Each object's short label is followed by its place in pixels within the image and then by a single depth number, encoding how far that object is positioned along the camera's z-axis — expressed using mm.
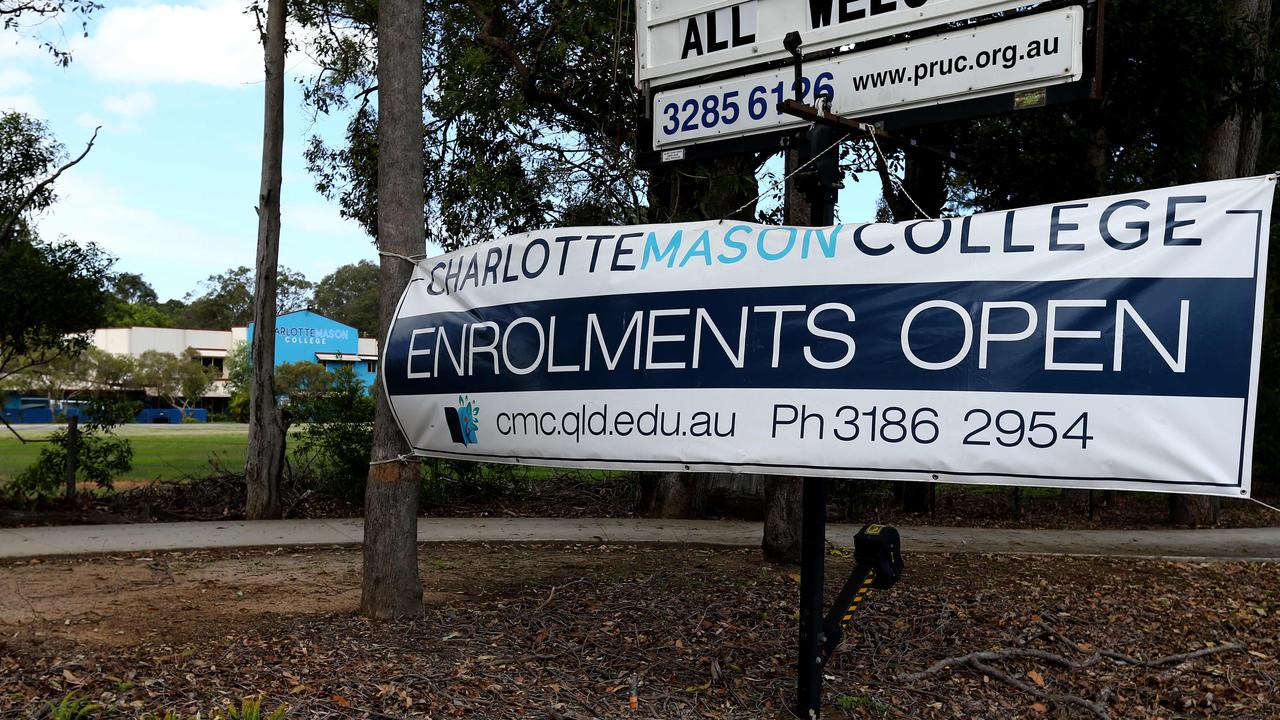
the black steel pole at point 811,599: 4953
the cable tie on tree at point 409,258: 6520
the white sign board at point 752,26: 5512
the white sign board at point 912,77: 5188
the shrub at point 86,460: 11664
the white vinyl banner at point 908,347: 4121
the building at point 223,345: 63594
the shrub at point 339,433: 13094
